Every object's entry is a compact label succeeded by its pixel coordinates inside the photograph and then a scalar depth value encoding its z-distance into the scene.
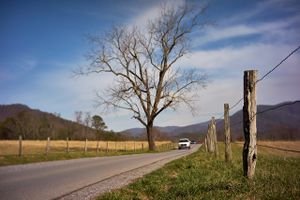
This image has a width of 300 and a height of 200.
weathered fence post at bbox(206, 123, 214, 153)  25.49
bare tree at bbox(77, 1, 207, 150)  41.91
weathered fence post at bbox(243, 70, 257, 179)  8.20
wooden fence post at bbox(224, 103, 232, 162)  15.17
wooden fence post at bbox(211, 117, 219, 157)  20.65
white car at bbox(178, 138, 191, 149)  60.22
